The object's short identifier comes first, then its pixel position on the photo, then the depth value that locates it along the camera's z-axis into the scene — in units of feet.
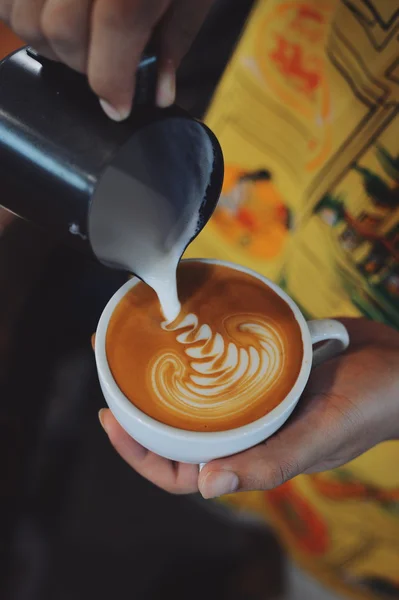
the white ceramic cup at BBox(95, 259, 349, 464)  1.12
